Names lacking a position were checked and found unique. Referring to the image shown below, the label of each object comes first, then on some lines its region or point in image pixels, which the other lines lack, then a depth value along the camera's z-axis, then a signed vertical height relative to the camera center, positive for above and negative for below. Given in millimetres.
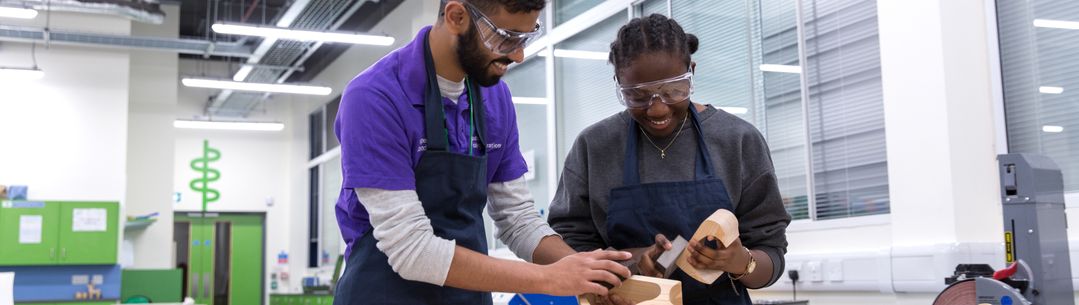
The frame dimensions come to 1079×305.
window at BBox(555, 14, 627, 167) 6570 +1078
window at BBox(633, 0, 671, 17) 5918 +1410
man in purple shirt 1427 +95
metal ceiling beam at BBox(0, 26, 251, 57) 10016 +2221
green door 14742 -262
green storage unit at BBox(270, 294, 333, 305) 10460 -708
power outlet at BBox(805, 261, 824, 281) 4492 -216
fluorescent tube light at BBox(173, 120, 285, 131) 13805 +1665
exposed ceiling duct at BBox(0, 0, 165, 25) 9992 +2515
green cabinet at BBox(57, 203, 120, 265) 9953 +99
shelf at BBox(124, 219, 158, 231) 11327 +216
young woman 1666 +104
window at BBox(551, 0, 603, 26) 6982 +1674
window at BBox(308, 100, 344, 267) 13539 +709
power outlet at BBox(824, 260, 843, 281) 4379 -208
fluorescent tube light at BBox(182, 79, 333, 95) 11328 +1829
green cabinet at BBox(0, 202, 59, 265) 9727 +115
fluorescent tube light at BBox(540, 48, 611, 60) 6721 +1302
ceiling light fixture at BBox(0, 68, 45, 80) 9633 +1753
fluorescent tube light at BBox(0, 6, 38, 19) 8781 +2172
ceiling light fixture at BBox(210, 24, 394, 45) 8797 +1903
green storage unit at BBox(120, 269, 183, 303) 10641 -478
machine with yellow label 2715 -60
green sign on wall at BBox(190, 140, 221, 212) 14609 +1001
